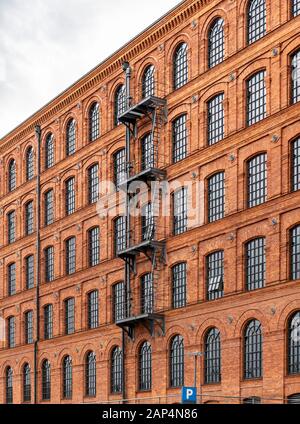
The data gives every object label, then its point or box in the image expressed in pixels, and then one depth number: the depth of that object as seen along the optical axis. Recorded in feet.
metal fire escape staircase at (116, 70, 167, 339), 125.49
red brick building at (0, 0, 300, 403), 104.12
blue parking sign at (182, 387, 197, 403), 105.40
